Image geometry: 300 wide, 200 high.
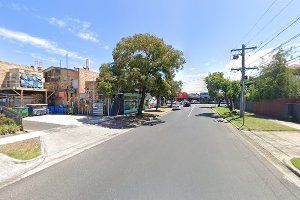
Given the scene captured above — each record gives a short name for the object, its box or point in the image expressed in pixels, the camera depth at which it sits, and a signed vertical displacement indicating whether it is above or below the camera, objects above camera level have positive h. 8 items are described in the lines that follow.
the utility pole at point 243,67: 20.48 +3.78
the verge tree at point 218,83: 29.45 +2.74
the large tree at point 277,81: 22.46 +2.38
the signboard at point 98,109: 22.08 -1.06
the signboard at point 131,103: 25.72 -0.42
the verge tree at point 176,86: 45.40 +3.38
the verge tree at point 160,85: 20.20 +1.56
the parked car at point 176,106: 40.22 -1.32
